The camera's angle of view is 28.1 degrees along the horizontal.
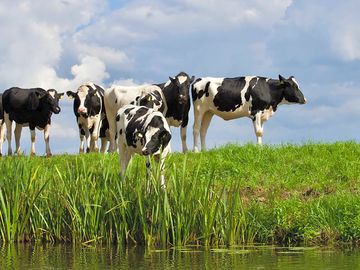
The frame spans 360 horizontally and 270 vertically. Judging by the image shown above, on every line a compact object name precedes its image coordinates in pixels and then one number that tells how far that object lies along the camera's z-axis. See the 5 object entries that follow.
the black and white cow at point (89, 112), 25.78
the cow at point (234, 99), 24.88
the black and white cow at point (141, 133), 15.52
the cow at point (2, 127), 30.12
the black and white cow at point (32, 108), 26.53
